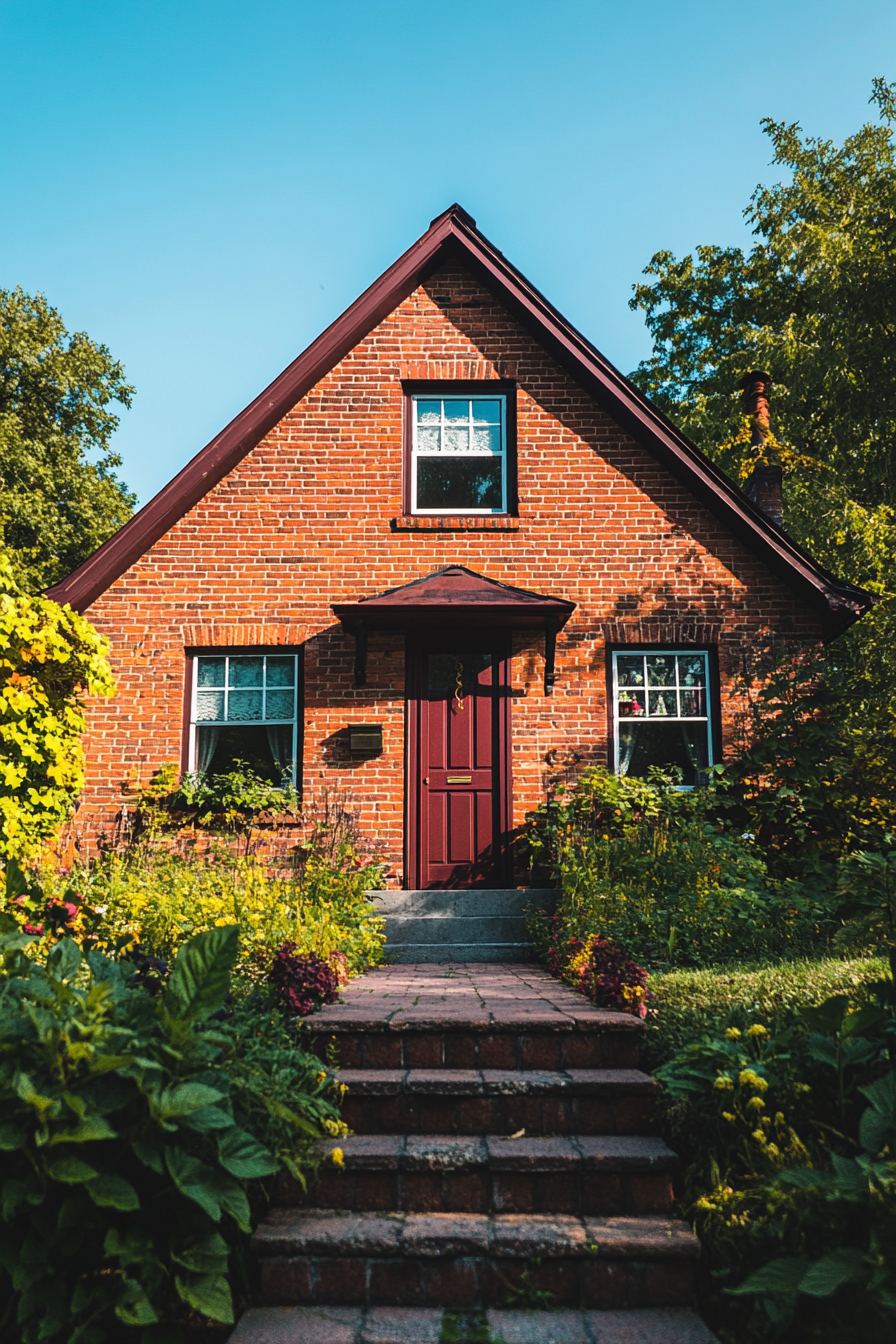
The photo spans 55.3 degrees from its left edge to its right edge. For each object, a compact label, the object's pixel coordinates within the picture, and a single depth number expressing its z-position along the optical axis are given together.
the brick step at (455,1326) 2.71
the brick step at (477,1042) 3.95
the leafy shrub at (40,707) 7.11
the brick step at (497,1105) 3.62
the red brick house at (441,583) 8.19
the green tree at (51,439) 21.95
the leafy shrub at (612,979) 4.32
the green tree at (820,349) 10.85
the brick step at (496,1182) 3.26
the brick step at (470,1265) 2.93
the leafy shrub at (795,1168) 2.45
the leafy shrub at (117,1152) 2.42
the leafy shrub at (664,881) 5.41
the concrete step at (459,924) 7.02
